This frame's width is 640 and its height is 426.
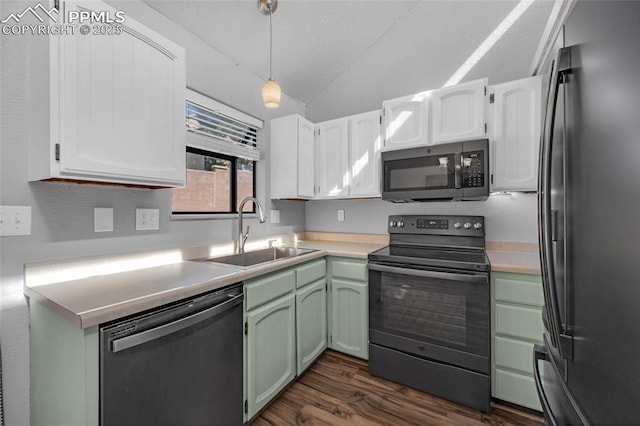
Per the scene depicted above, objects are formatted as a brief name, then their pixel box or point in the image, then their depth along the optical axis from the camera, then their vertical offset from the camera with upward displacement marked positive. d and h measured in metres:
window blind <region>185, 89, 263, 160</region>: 1.95 +0.68
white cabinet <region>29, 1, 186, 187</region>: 1.04 +0.46
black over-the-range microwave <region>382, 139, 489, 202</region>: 1.90 +0.29
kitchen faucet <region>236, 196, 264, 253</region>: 2.07 -0.17
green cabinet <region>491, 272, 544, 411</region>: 1.61 -0.73
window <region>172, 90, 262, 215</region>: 1.98 +0.46
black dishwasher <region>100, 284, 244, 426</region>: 0.96 -0.61
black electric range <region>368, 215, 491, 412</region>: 1.69 -0.72
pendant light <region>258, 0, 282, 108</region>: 1.63 +0.74
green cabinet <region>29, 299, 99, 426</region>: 0.90 -0.57
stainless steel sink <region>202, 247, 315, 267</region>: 2.01 -0.34
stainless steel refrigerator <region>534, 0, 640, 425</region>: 0.48 -0.02
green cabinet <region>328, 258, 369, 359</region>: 2.13 -0.75
